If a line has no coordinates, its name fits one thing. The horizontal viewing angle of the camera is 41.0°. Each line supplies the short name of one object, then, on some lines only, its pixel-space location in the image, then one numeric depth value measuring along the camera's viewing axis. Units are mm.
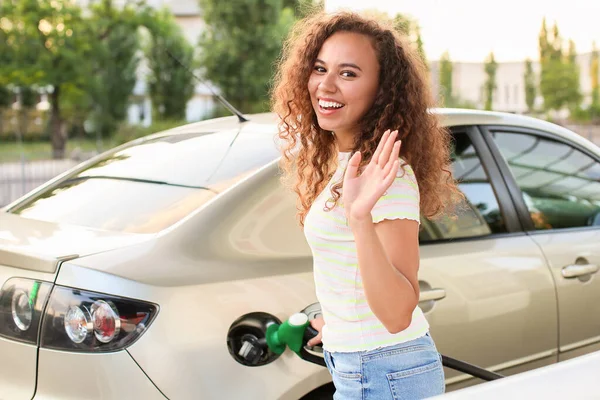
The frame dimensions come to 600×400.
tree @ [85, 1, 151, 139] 34688
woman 1716
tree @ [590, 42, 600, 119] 62291
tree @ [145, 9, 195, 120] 34844
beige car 2186
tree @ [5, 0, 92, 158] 31984
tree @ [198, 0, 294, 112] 31141
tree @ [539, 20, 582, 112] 58625
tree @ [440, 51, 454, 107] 42488
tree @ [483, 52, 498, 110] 60094
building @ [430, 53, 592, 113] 61938
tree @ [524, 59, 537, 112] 63125
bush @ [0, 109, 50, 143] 43031
